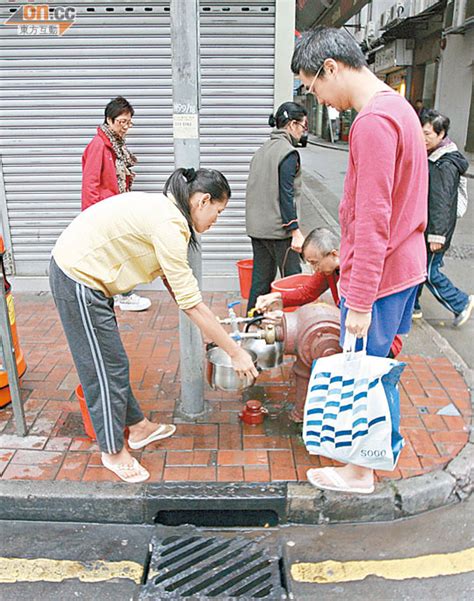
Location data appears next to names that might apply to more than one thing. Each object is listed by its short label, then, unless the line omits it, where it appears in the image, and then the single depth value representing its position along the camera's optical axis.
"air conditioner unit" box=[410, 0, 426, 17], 18.30
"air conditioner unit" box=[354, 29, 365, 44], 26.28
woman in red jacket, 4.70
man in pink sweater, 2.20
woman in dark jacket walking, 4.59
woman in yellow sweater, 2.50
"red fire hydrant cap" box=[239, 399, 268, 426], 3.42
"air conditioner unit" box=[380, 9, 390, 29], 21.05
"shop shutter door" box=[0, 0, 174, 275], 5.18
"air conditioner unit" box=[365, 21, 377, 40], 24.12
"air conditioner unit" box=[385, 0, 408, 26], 19.23
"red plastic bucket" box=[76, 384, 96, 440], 3.16
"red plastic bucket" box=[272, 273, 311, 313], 3.79
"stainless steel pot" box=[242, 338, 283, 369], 3.12
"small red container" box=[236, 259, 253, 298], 5.19
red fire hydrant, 3.08
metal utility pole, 2.98
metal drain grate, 2.38
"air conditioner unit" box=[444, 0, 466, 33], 15.95
